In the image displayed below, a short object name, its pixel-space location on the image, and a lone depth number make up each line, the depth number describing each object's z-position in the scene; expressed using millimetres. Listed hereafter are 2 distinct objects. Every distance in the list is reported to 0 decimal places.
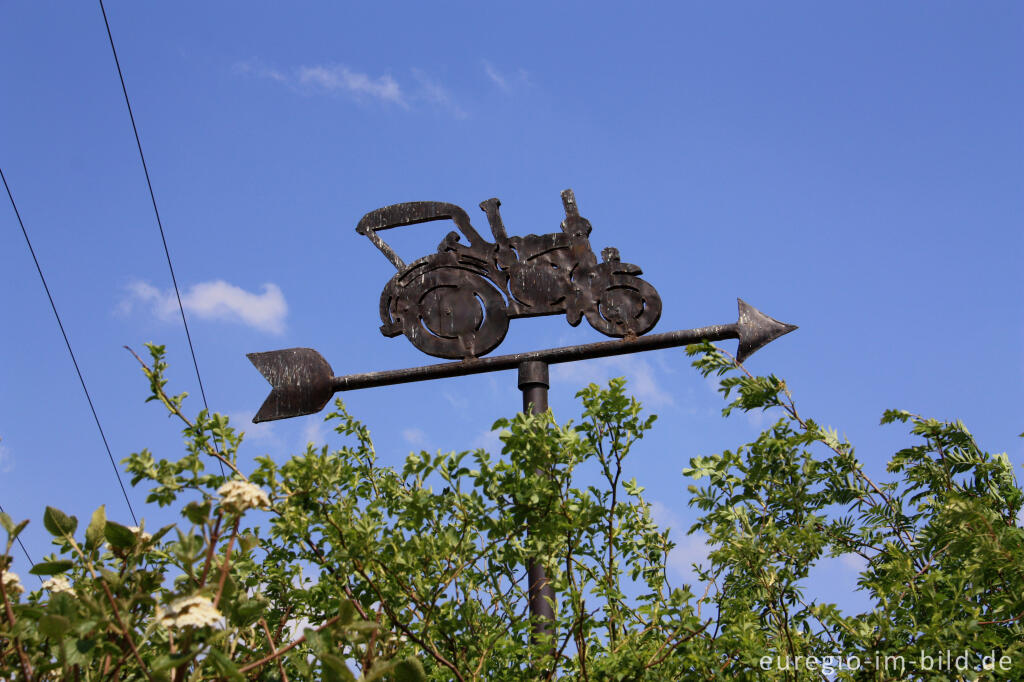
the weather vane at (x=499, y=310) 3957
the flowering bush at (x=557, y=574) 2473
